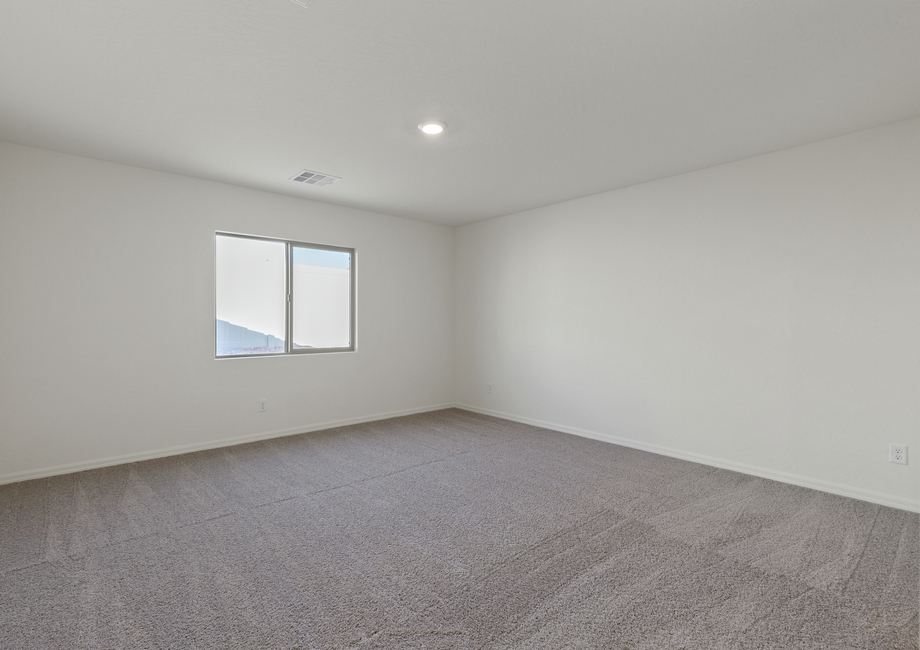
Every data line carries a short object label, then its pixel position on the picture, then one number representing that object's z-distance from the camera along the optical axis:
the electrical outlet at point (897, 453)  3.00
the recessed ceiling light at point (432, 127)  3.05
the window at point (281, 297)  4.55
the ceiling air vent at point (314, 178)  4.14
